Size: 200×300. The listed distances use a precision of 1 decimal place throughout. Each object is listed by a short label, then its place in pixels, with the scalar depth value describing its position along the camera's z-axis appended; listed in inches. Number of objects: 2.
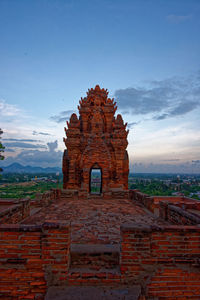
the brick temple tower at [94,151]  476.1
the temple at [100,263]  133.3
